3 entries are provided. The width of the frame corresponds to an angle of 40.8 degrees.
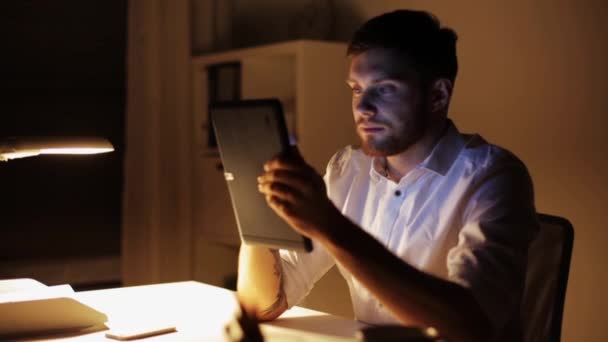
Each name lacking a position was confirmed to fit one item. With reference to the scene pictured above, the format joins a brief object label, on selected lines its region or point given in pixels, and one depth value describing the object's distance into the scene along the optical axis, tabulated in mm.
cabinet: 3066
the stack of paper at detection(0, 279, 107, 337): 1590
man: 1350
